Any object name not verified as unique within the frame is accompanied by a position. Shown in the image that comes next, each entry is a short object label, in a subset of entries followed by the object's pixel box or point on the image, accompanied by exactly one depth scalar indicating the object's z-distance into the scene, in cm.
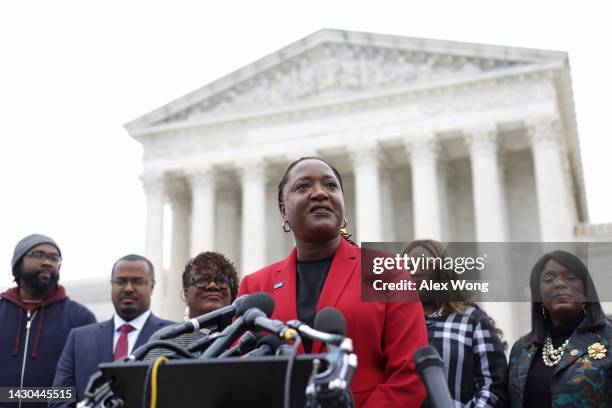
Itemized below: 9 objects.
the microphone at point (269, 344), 296
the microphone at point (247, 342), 313
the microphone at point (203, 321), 294
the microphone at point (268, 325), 248
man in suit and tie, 644
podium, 246
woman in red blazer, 329
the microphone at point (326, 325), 248
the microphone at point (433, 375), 240
